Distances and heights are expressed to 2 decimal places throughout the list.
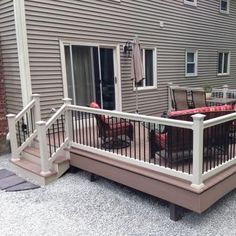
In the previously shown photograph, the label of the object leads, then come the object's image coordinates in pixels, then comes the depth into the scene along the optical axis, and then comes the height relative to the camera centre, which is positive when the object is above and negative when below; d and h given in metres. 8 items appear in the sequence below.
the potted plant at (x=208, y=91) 8.20 -0.86
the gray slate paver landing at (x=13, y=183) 4.40 -1.88
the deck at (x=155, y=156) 3.12 -1.30
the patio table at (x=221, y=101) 7.04 -1.00
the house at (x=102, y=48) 5.55 +0.43
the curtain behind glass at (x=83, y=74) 6.37 -0.19
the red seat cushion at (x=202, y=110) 3.66 -0.65
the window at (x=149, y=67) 8.31 -0.08
